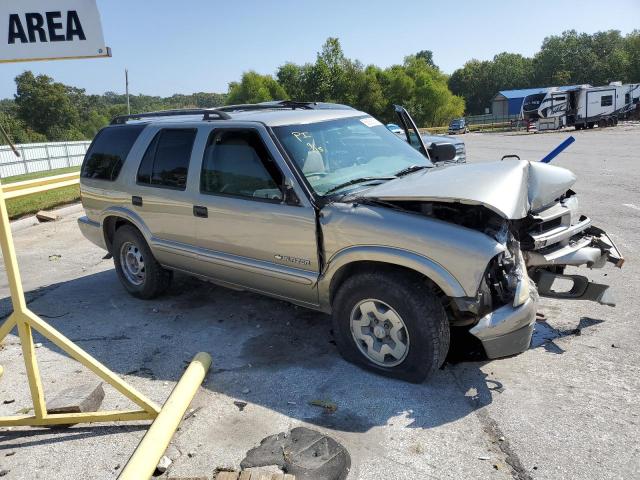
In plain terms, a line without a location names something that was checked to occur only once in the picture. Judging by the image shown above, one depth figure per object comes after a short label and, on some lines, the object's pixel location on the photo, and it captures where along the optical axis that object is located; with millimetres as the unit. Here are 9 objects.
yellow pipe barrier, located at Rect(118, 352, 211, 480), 2678
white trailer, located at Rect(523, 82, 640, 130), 39438
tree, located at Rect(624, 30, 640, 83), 79750
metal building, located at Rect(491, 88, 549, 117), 72606
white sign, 2715
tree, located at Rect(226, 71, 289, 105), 55656
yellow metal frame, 3110
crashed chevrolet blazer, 3312
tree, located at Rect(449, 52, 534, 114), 100562
